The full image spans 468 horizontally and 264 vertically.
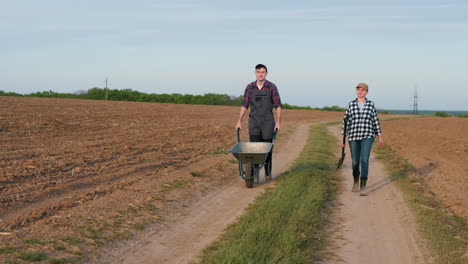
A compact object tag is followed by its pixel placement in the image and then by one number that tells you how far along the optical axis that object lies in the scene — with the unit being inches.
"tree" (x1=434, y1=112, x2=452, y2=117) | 2503.7
